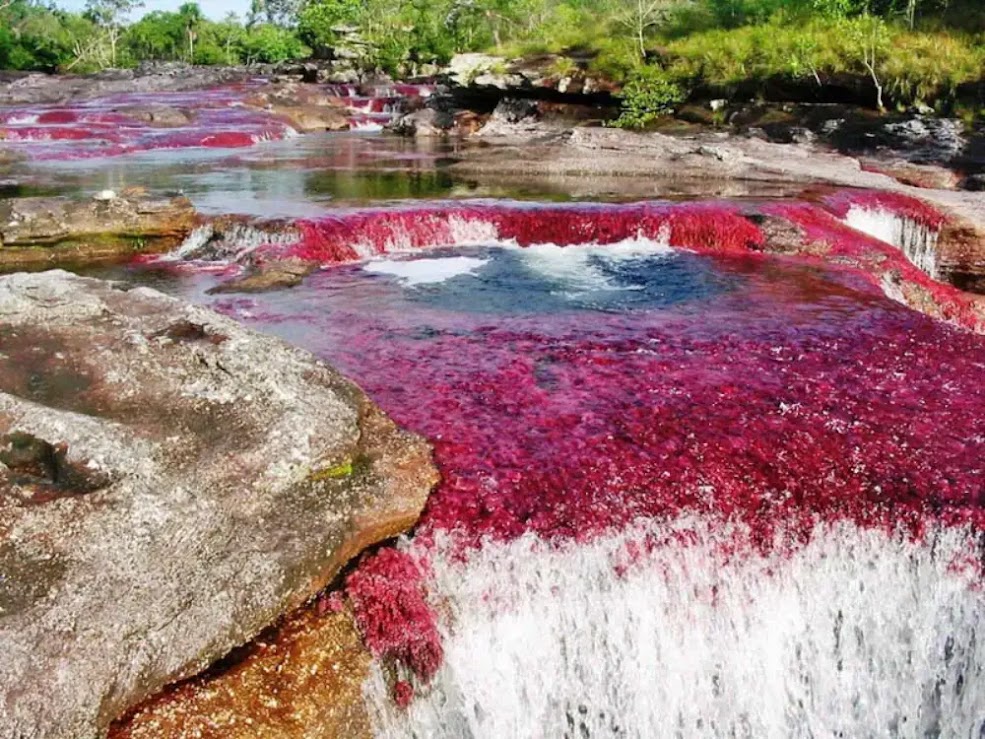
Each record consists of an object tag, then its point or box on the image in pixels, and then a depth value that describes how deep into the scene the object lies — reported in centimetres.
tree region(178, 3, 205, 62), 10038
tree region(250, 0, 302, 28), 12938
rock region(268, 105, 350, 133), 4028
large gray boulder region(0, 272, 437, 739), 405
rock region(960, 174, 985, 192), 2181
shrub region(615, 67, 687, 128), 3149
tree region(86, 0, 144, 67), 9726
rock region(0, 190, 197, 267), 1353
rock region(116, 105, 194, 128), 3881
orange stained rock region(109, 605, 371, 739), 406
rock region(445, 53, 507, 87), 3613
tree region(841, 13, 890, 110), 2655
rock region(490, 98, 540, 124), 3541
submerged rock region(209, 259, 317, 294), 1162
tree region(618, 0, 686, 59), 3459
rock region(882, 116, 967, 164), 2408
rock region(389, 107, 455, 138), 3612
